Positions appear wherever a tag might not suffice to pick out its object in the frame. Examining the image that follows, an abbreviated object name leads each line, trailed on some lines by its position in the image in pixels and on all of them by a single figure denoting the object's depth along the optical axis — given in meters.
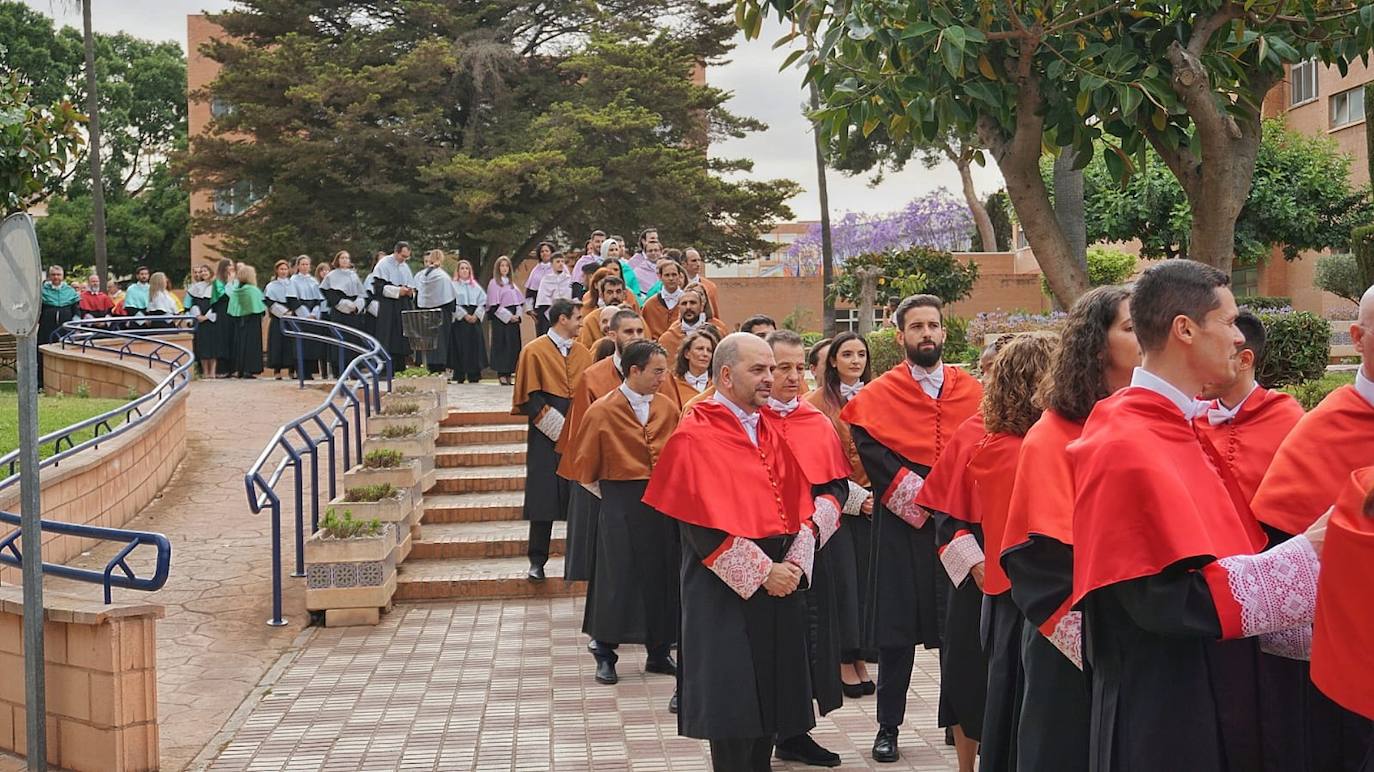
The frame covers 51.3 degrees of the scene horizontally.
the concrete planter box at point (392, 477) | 11.37
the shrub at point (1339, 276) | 28.97
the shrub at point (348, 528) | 10.08
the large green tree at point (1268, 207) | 27.75
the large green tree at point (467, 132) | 30.41
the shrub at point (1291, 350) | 13.58
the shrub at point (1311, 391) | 12.12
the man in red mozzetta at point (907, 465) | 6.82
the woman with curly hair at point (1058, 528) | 4.02
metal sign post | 6.21
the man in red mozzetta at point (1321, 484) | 3.52
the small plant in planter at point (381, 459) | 11.73
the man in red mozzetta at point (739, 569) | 5.80
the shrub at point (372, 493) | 10.78
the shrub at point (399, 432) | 12.85
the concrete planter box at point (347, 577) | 9.98
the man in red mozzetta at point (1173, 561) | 3.27
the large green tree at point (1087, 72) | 7.77
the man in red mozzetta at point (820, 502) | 6.33
